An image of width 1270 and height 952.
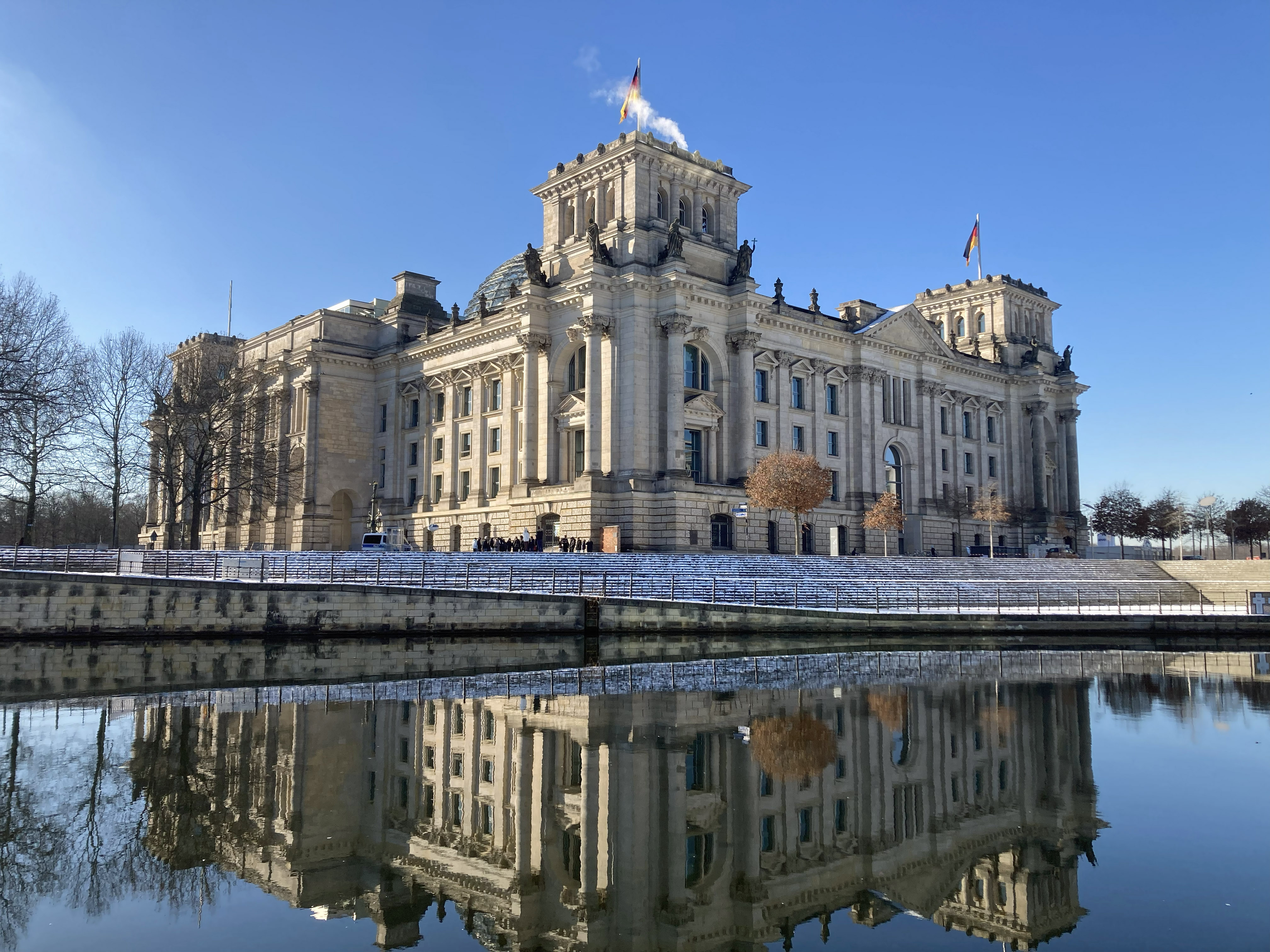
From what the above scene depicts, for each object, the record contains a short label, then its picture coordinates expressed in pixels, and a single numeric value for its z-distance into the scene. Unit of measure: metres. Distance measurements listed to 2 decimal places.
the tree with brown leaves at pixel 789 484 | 56.66
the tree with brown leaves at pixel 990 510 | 74.62
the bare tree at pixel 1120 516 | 91.25
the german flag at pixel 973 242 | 82.69
